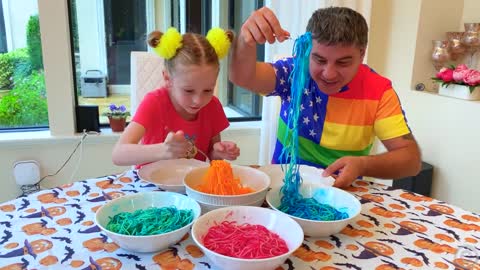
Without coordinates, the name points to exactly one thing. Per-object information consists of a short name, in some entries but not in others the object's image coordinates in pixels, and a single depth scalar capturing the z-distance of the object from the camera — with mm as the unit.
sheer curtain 2410
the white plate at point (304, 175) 1242
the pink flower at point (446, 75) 2320
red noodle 822
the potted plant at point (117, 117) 2543
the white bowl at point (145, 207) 844
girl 1275
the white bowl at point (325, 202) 939
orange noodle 1080
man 1251
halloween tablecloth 865
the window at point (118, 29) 2561
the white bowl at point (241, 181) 1023
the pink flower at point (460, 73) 2234
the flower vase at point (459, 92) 2212
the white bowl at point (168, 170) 1256
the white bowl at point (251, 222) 771
